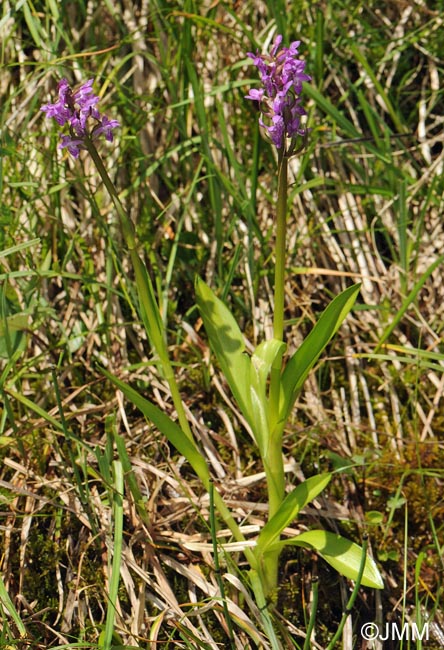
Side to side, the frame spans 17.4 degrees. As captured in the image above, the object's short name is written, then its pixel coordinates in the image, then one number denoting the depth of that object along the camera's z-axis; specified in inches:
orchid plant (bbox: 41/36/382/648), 28.1
